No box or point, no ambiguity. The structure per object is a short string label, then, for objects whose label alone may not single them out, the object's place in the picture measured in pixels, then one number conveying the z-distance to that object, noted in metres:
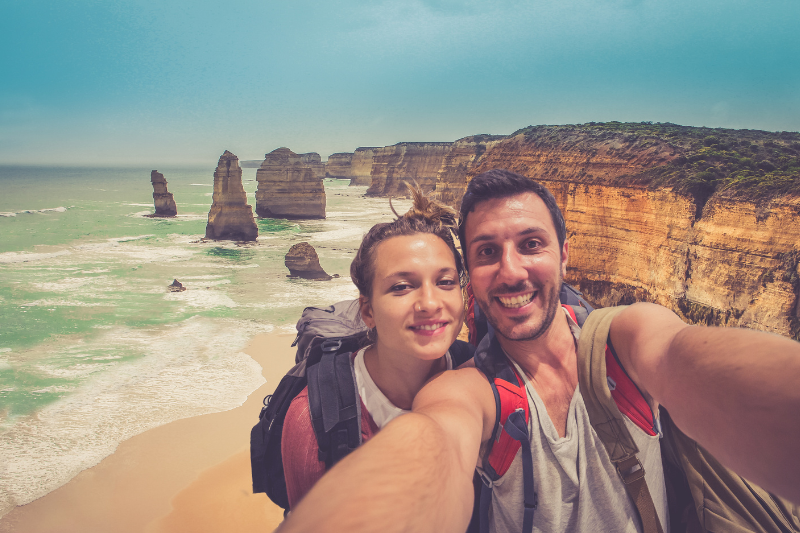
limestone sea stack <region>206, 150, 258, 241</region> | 35.84
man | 0.98
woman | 1.96
